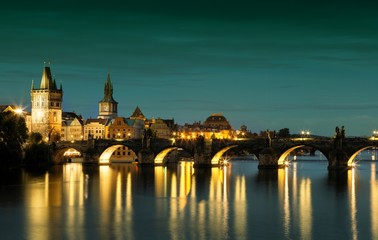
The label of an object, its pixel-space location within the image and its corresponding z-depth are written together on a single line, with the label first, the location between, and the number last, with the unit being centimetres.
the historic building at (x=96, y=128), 18162
